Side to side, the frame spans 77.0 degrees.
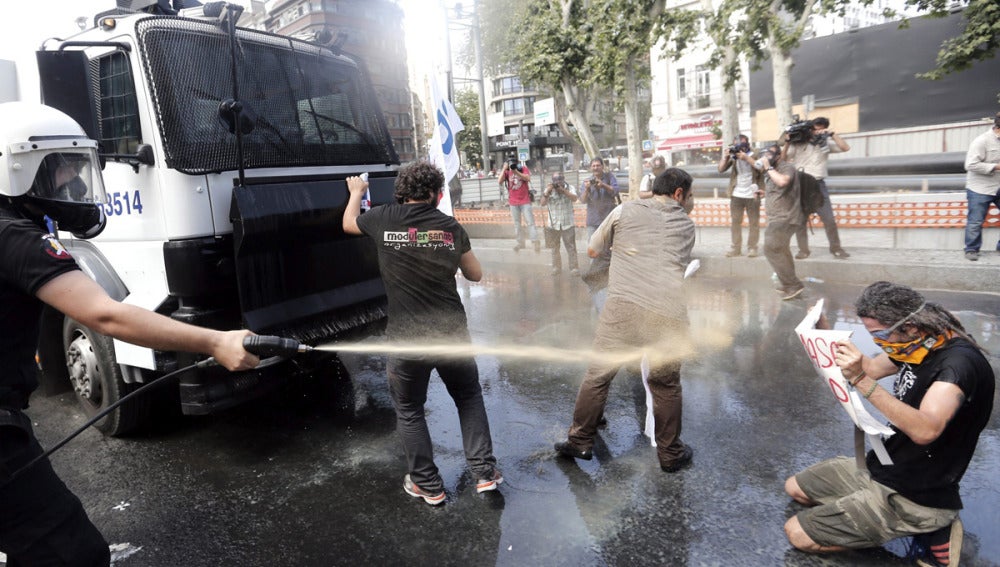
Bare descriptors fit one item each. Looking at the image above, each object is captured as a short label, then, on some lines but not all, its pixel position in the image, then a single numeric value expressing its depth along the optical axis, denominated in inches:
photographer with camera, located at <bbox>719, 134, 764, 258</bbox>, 349.4
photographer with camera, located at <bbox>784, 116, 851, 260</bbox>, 311.0
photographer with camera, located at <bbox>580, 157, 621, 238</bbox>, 352.8
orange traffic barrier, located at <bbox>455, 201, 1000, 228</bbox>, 332.2
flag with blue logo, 324.2
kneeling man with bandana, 96.3
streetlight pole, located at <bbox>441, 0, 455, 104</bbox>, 652.7
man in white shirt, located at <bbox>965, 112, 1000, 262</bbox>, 285.7
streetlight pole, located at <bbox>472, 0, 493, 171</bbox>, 884.0
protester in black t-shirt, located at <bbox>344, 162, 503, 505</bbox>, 134.6
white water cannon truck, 148.5
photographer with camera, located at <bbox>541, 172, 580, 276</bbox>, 367.6
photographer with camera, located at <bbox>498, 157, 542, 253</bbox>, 441.7
